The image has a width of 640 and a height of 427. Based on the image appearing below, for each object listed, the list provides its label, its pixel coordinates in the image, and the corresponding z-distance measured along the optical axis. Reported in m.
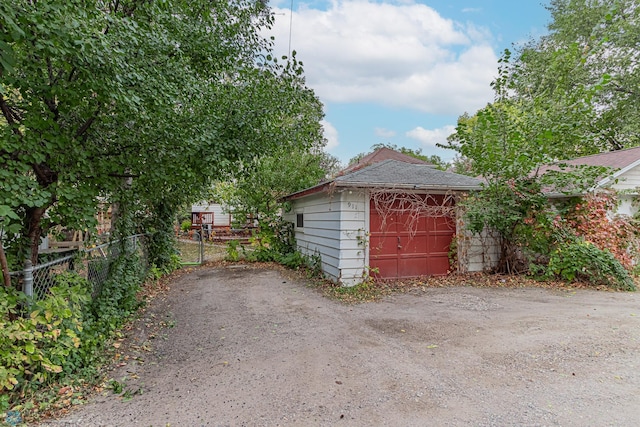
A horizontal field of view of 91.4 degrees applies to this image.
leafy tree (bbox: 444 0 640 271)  6.83
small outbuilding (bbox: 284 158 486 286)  6.79
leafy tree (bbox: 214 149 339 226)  11.14
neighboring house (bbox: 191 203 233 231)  19.72
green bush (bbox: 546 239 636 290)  6.58
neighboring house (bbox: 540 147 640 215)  8.09
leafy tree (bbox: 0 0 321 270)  2.53
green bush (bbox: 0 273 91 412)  2.34
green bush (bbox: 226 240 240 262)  11.12
